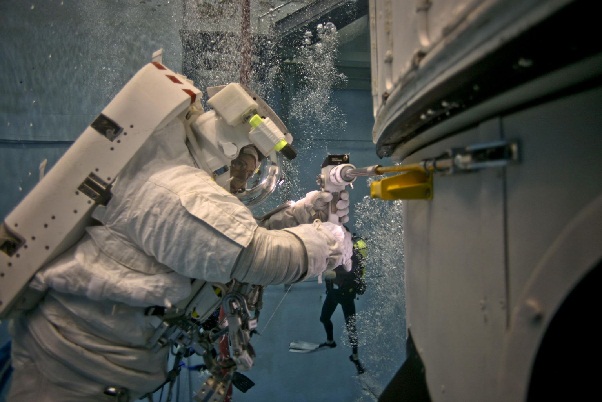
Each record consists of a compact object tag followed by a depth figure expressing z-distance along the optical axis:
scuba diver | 4.02
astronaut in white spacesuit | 1.33
